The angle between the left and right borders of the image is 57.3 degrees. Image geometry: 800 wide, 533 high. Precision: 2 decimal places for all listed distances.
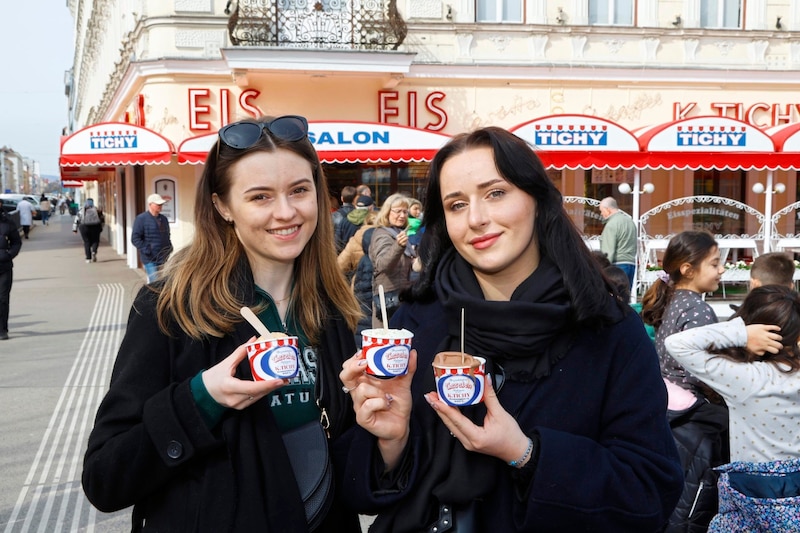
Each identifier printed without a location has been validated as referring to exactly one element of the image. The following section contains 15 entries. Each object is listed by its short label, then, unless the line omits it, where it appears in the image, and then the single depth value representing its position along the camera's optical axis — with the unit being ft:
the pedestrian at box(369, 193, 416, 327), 23.21
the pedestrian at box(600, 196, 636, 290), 34.30
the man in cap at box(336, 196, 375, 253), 29.35
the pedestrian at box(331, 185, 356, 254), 29.98
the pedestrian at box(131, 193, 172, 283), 38.09
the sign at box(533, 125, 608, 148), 38.86
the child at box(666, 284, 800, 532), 9.96
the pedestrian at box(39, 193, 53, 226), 163.39
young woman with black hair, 5.87
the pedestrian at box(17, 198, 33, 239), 100.01
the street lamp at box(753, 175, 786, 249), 40.14
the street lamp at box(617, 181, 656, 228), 39.17
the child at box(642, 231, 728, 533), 11.10
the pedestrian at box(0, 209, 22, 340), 31.27
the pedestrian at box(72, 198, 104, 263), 63.52
